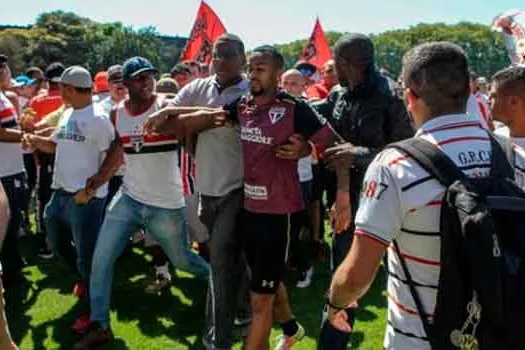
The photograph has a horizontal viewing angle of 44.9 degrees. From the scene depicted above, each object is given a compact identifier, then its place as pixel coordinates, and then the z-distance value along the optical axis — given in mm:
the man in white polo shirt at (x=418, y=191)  1933
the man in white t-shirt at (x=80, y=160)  5062
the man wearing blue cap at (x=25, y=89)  9530
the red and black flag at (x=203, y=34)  9477
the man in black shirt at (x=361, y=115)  3465
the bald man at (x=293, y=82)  7246
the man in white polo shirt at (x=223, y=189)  4047
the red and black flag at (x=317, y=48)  12034
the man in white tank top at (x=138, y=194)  4629
